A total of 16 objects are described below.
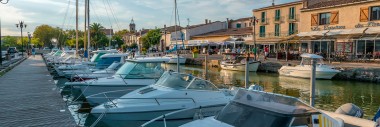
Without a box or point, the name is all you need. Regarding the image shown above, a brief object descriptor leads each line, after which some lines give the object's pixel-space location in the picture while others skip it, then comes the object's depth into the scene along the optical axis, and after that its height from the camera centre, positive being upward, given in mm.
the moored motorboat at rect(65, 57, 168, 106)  13859 -1191
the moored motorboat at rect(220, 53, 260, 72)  33078 -1060
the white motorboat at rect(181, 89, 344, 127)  5949 -1184
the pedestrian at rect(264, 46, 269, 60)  39025 +60
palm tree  87875 +5533
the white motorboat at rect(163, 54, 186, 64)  45406 -1002
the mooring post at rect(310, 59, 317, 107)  9558 -962
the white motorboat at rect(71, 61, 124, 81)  17734 -1209
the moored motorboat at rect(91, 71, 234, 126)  10180 -1621
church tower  136300 +11239
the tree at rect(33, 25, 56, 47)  110875 +6968
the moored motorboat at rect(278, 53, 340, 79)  25516 -1445
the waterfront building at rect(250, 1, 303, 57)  45688 +4555
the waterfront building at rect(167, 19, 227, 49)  71062 +5498
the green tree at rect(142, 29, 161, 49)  77250 +3646
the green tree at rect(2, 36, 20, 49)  148425 +5925
